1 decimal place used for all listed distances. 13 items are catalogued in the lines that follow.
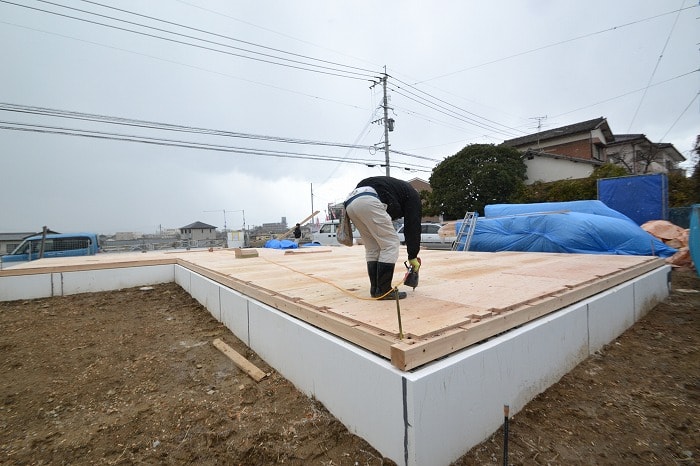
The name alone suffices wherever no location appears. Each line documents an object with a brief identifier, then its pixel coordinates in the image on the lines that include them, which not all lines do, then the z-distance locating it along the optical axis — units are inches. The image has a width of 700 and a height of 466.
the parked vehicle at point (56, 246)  336.8
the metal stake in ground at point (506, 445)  50.3
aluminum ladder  270.1
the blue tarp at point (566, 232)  217.3
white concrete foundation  51.6
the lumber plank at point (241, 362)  91.6
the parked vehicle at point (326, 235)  498.3
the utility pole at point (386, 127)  639.1
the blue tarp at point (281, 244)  414.0
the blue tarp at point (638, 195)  294.5
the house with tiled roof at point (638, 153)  740.6
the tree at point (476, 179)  703.1
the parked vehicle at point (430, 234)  435.2
